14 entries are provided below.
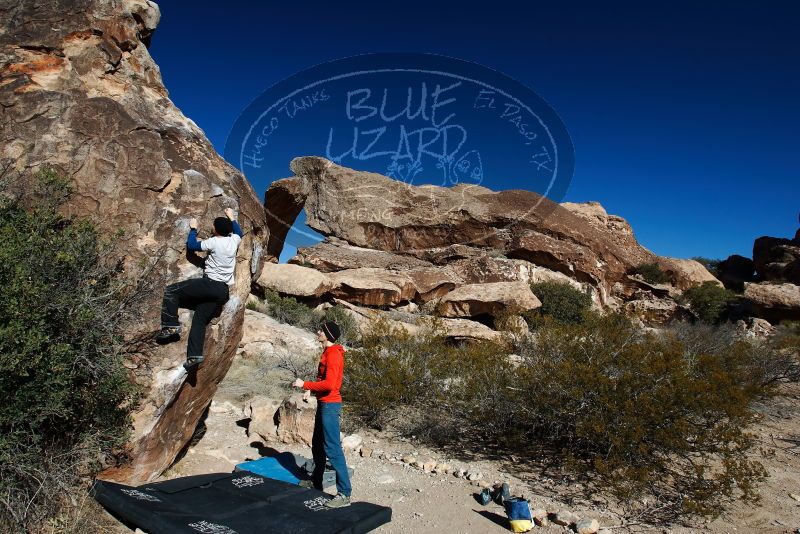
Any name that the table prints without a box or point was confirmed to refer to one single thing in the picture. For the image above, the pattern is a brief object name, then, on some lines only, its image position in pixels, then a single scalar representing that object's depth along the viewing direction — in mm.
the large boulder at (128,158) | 4004
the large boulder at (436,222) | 20891
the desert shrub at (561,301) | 17234
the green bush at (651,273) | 23109
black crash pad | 3271
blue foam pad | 4509
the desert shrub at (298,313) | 14109
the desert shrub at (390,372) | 6867
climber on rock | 4016
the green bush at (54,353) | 2881
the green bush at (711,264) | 34666
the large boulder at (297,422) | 5777
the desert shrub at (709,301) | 21078
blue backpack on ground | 3856
